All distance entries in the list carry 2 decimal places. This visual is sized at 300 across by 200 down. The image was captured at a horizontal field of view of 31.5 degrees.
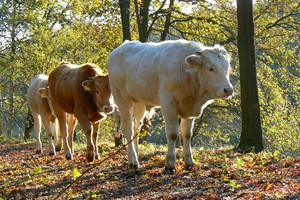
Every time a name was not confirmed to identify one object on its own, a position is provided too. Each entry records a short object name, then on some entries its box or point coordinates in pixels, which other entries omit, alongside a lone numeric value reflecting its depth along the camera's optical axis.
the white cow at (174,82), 8.55
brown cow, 11.45
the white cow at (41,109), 14.85
